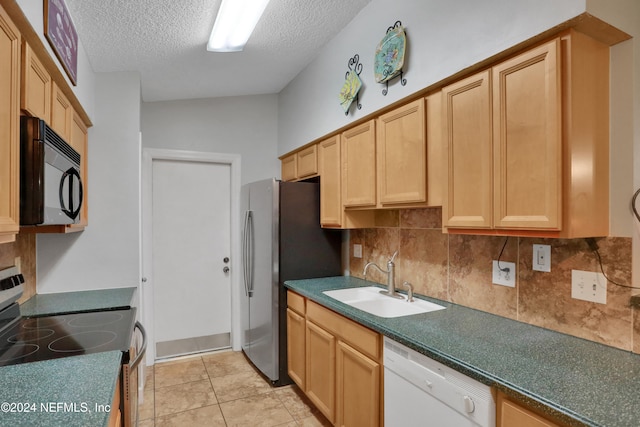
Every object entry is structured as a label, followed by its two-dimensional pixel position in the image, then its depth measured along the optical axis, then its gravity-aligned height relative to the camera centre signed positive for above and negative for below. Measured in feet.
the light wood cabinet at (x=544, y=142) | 4.24 +0.90
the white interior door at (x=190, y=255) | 11.41 -1.30
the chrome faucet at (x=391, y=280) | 7.77 -1.42
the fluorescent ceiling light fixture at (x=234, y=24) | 6.41 +3.71
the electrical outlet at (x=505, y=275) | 5.69 -0.98
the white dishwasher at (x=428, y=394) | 4.06 -2.27
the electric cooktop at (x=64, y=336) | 4.65 -1.76
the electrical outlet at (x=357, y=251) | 9.75 -0.99
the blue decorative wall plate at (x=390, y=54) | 6.60 +3.02
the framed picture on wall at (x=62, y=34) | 4.84 +2.69
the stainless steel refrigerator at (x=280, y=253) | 9.46 -1.03
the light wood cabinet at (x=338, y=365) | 5.99 -2.93
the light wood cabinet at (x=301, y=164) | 10.08 +1.53
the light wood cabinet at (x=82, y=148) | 7.04 +1.40
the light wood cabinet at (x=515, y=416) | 3.44 -2.00
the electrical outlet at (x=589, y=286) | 4.56 -0.95
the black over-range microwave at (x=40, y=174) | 4.27 +0.52
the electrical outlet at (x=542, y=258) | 5.18 -0.65
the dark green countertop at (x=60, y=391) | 3.08 -1.72
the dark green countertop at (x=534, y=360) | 3.23 -1.69
